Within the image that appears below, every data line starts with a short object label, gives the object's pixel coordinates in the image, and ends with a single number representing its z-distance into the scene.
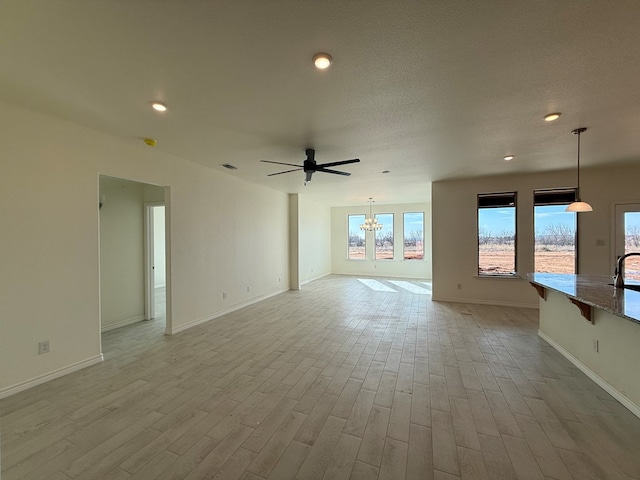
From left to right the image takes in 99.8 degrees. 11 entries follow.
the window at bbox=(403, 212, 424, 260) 9.70
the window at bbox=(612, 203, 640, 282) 4.94
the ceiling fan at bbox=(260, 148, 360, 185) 3.62
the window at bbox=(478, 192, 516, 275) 5.85
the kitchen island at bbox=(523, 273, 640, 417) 2.22
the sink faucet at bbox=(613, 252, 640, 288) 2.73
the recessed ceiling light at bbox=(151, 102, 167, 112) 2.58
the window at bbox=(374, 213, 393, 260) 10.10
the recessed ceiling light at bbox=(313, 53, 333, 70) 1.91
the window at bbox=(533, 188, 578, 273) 5.39
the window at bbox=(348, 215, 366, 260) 10.55
